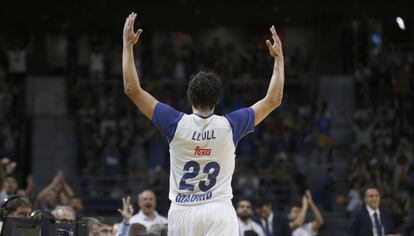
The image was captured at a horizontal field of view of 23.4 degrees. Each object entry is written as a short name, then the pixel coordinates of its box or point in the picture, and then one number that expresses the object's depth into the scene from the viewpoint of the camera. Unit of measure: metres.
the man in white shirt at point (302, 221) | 16.44
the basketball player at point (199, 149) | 6.59
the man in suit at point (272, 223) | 16.16
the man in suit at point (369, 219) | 13.77
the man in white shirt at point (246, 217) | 15.52
